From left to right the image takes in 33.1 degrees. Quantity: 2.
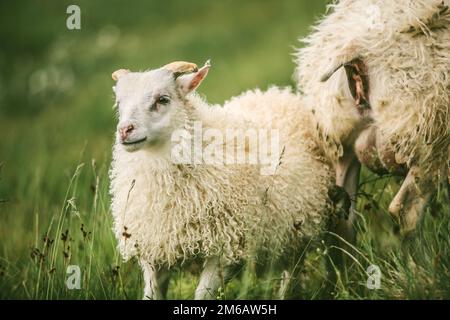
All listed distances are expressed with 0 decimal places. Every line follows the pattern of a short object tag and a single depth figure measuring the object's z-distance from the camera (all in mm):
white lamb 4262
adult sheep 4426
